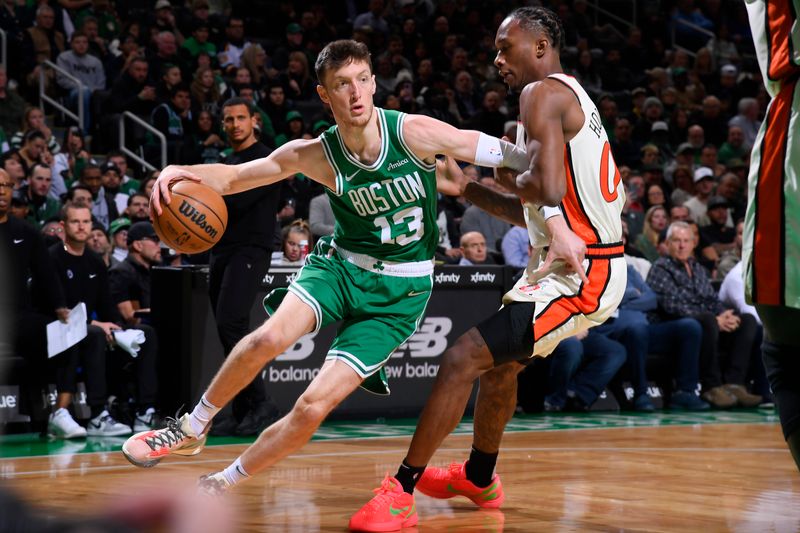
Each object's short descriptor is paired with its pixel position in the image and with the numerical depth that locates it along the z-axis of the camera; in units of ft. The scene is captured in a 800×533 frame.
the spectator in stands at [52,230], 29.79
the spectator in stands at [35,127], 35.94
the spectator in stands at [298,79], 46.93
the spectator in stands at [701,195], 44.80
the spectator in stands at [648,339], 33.14
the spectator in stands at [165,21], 45.27
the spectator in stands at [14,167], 33.06
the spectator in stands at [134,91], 41.32
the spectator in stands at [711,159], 50.60
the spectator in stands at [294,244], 30.07
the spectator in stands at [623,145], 50.16
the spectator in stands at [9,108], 38.32
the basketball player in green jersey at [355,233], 14.82
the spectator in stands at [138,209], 31.40
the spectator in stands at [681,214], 38.91
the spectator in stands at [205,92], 42.55
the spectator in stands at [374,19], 51.98
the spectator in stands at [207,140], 39.70
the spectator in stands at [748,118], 54.08
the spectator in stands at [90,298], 26.55
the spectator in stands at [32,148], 34.55
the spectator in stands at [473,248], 33.09
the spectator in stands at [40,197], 32.73
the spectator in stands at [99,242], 28.91
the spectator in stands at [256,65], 46.39
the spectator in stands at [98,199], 34.76
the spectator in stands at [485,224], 37.32
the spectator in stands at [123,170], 36.58
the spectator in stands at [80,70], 42.09
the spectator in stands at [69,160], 35.65
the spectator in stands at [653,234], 39.17
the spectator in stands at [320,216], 33.99
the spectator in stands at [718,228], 42.34
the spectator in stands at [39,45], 41.78
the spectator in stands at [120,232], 31.32
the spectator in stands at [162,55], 42.83
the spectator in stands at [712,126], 55.31
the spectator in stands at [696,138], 52.11
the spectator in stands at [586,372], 32.22
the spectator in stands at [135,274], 28.76
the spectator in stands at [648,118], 53.62
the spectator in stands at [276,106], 43.91
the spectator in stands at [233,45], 47.03
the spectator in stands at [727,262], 38.86
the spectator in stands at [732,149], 52.65
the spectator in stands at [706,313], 34.37
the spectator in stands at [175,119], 40.65
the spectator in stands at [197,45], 45.80
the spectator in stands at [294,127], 41.88
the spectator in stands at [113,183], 35.50
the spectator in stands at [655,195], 42.68
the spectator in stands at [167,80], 41.83
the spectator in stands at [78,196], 30.19
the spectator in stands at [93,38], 43.30
